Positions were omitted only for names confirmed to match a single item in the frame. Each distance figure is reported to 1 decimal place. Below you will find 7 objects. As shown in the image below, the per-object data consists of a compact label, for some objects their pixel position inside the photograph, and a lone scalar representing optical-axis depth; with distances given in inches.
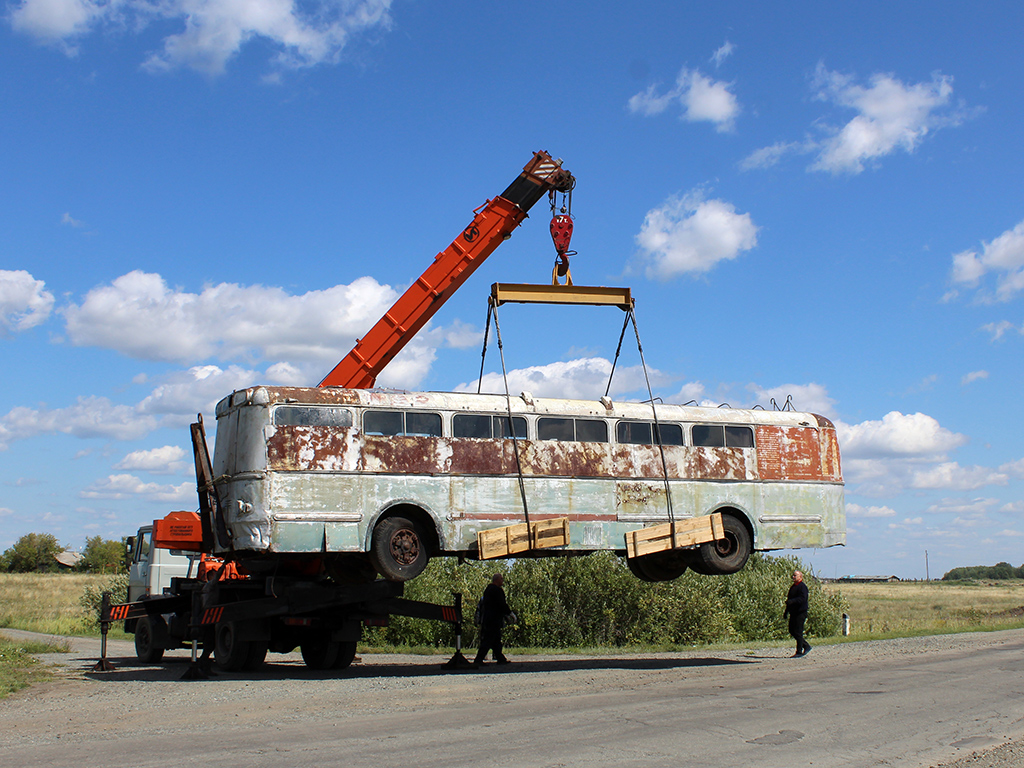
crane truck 627.5
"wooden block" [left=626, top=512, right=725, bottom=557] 625.3
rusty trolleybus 582.9
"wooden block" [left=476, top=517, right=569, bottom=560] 591.2
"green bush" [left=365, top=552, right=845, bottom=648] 979.9
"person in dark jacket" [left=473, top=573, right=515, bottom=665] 693.3
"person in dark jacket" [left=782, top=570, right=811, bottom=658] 722.8
